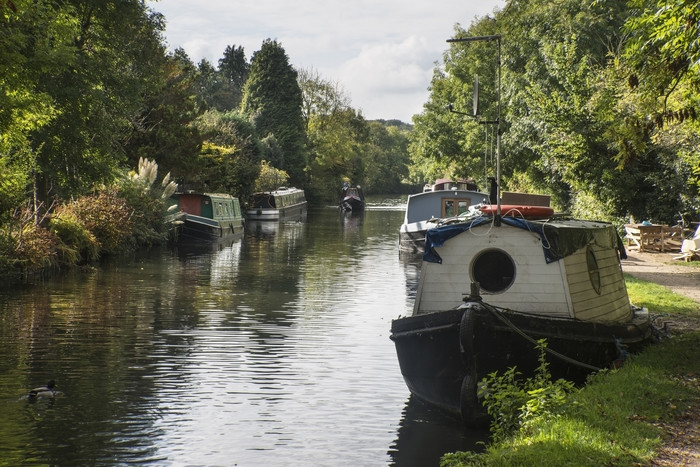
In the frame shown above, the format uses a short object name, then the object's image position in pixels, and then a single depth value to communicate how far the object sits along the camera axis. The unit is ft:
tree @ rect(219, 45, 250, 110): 448.65
